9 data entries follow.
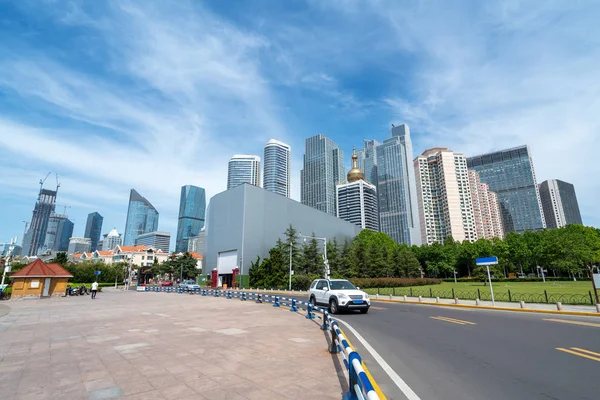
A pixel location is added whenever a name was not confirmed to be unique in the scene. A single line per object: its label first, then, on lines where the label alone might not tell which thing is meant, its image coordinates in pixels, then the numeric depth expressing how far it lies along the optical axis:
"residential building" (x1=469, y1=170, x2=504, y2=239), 164.75
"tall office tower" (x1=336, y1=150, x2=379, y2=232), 166.00
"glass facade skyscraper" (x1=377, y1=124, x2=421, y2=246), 193.75
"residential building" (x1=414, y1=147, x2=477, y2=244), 161.88
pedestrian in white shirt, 34.41
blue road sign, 23.47
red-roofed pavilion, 34.34
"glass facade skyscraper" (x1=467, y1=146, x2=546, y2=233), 195.00
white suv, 15.95
